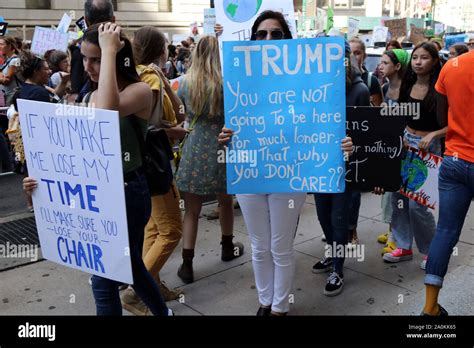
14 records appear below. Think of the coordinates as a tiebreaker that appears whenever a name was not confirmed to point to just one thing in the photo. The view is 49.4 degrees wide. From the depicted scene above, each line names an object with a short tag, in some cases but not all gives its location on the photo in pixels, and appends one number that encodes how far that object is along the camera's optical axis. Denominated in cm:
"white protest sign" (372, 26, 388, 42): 1371
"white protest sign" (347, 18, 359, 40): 1293
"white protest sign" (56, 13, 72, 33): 977
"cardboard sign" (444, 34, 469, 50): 1565
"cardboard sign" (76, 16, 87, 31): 917
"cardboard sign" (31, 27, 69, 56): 870
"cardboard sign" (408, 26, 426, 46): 1227
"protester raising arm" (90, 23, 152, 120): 240
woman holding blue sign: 306
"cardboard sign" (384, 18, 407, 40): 1393
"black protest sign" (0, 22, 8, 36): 1028
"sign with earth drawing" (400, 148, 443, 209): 399
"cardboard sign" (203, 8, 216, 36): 764
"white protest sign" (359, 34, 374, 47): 1488
